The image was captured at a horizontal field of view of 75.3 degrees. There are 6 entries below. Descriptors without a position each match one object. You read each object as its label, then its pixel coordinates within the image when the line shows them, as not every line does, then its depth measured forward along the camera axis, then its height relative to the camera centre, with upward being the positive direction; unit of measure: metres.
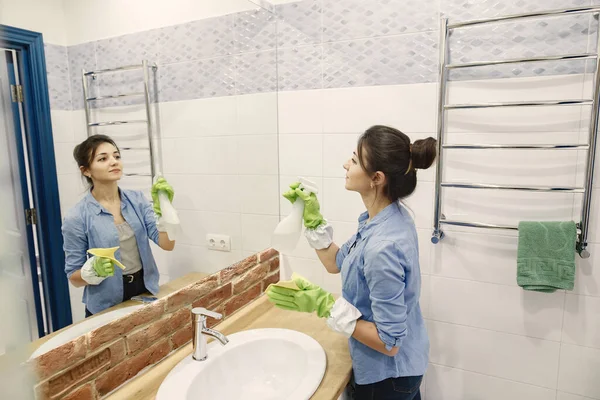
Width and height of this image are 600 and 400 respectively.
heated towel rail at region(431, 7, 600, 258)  1.23 +0.03
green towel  1.30 -0.40
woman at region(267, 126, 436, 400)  1.05 -0.42
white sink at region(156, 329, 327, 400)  1.13 -0.73
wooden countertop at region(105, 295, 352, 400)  1.11 -0.72
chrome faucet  1.21 -0.61
